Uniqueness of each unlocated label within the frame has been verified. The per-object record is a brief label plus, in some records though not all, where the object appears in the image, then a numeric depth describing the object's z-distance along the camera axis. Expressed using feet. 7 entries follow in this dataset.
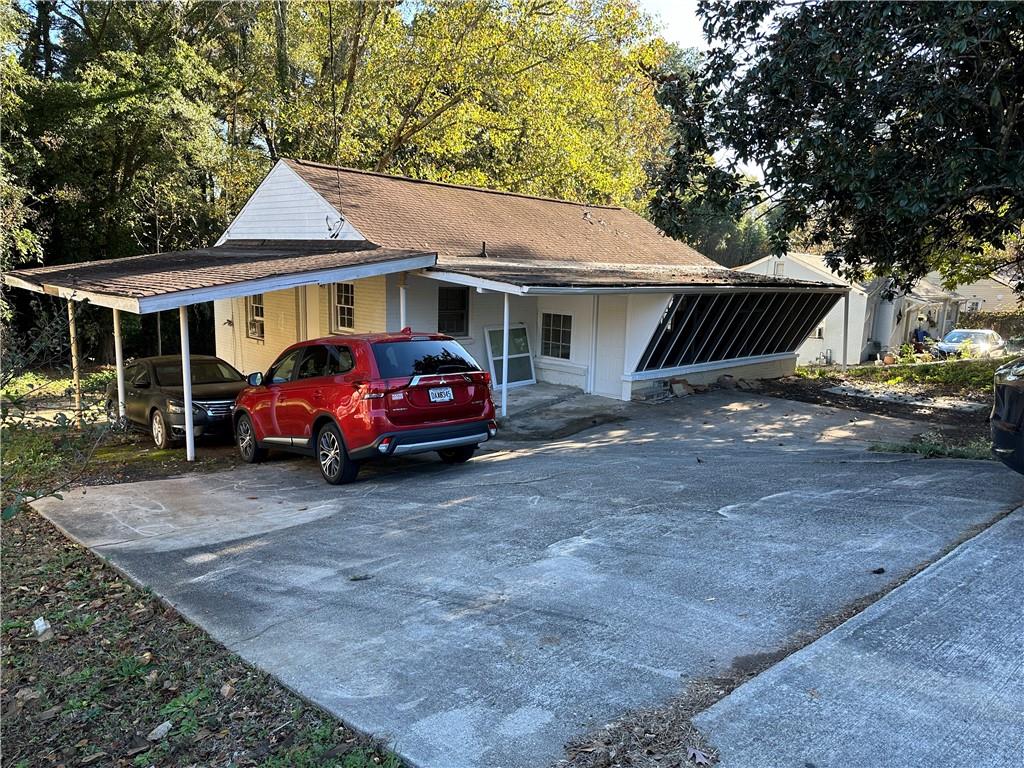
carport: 33.40
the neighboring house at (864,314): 114.11
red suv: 28.55
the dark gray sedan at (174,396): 39.86
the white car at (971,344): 99.14
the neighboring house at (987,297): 145.28
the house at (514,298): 48.62
